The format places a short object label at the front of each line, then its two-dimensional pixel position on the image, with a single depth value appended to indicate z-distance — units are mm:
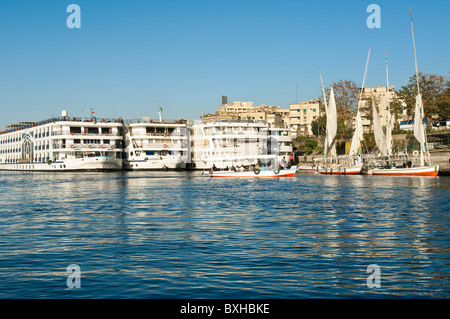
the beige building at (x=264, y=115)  144838
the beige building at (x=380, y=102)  126194
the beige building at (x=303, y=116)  151875
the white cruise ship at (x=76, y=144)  112188
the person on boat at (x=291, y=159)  124625
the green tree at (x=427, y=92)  103562
